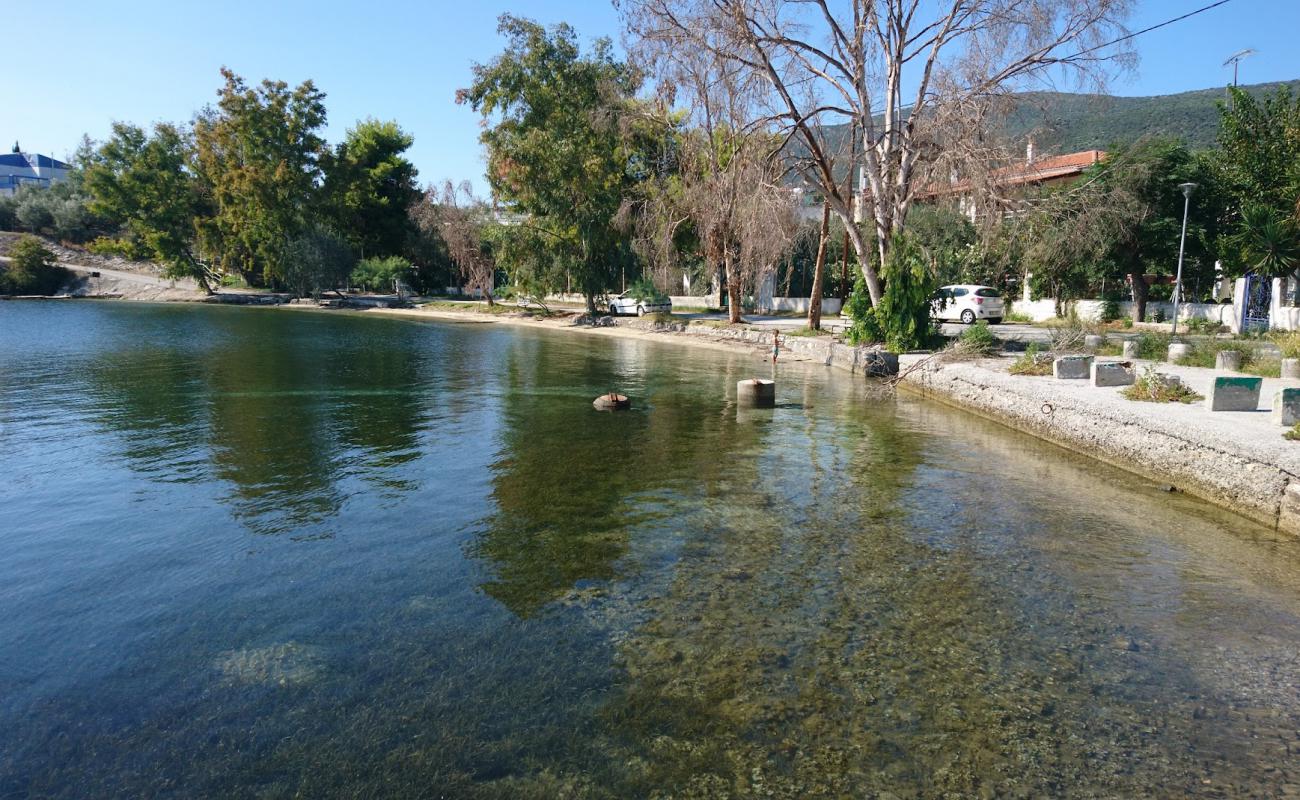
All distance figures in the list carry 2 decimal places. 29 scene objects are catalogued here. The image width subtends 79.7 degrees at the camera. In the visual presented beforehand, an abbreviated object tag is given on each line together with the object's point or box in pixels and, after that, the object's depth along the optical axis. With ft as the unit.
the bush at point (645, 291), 141.49
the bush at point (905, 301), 71.92
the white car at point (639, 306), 139.56
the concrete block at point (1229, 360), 48.60
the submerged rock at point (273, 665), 16.48
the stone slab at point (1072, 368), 49.08
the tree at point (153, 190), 207.21
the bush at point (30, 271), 217.36
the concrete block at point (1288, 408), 31.71
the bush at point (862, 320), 75.87
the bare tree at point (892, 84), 69.26
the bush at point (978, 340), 64.23
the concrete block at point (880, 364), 66.49
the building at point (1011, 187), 69.62
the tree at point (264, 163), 185.06
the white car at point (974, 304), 102.58
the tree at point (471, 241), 173.78
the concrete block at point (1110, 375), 45.42
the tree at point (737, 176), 72.33
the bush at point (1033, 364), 52.95
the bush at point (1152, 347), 57.72
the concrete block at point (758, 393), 52.95
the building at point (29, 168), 385.50
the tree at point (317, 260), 191.93
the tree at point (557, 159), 127.54
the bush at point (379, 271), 200.34
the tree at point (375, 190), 206.39
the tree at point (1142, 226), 86.07
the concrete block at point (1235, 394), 35.04
